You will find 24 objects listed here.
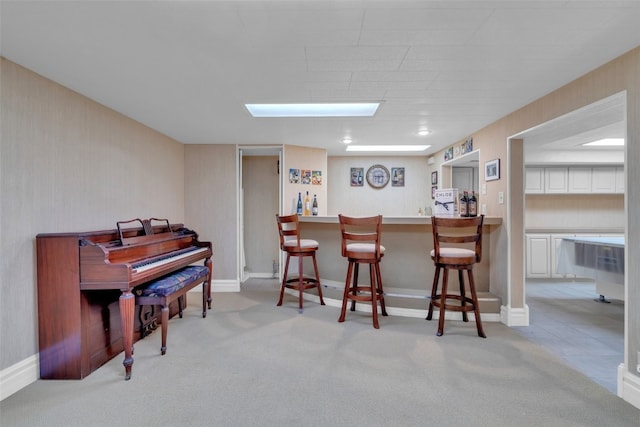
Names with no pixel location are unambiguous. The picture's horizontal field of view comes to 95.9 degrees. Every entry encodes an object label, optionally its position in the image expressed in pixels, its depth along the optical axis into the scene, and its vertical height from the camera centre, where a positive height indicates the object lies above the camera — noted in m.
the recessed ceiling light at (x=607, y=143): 4.35 +0.95
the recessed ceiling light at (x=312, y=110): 3.05 +1.04
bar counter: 3.20 -0.70
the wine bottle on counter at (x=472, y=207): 3.18 -0.02
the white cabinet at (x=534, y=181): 5.14 +0.42
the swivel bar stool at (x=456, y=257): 2.59 -0.47
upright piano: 2.02 -0.60
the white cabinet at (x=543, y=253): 5.08 -0.86
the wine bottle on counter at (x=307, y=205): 4.59 +0.03
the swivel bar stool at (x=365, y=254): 2.81 -0.48
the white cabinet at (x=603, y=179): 5.14 +0.44
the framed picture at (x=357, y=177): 5.59 +0.56
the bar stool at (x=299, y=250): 3.31 -0.50
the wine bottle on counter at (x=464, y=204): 3.18 +0.01
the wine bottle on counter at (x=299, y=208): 4.47 -0.02
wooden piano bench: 2.28 -0.68
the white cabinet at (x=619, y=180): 5.12 +0.42
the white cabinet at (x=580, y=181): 5.18 +0.42
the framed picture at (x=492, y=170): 3.21 +0.40
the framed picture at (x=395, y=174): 5.61 +0.62
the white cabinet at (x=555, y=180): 5.16 +0.44
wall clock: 5.60 +0.62
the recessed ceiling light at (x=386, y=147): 4.75 +0.98
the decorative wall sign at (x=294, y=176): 4.53 +0.49
